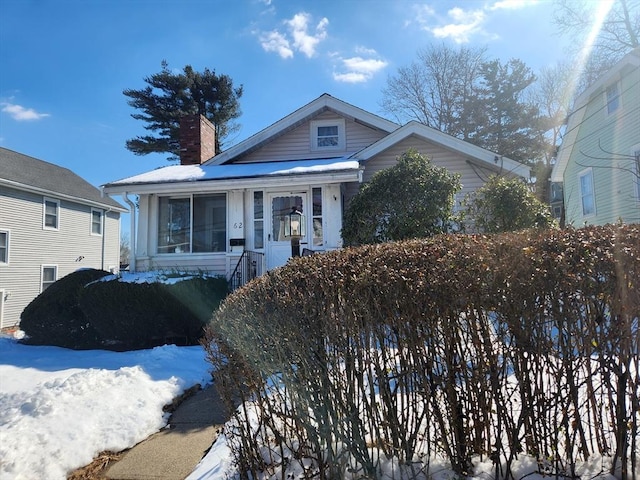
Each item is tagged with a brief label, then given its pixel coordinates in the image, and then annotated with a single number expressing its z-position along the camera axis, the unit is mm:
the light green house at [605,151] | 11930
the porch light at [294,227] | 6055
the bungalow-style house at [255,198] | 10133
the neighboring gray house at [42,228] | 16172
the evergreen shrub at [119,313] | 7922
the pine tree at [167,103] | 24125
